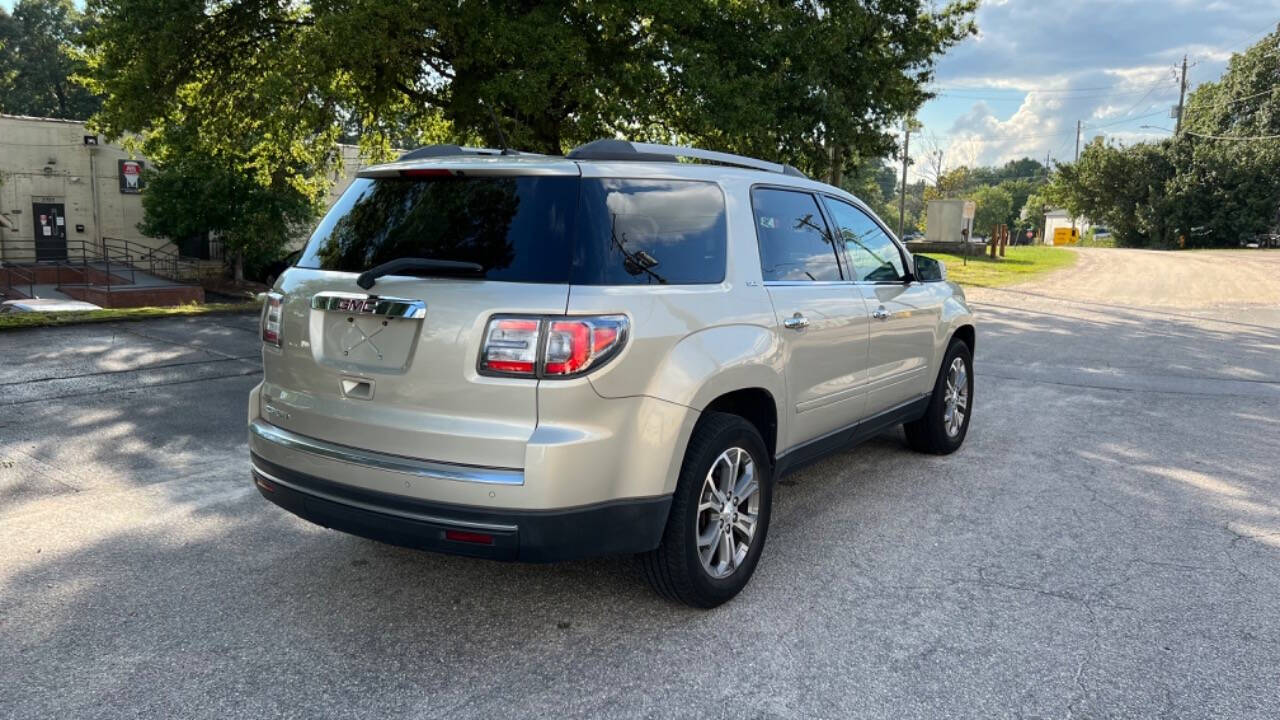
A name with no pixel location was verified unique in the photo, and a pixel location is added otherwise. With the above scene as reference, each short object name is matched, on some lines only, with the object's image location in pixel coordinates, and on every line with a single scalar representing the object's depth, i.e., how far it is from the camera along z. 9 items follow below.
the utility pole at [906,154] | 44.56
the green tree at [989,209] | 94.50
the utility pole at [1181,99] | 64.12
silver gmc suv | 2.97
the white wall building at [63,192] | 30.39
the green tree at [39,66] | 51.38
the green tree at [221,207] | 26.94
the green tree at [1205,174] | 54.28
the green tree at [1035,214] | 102.88
